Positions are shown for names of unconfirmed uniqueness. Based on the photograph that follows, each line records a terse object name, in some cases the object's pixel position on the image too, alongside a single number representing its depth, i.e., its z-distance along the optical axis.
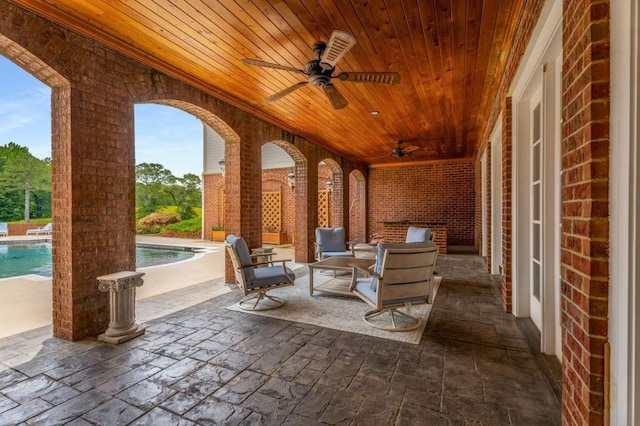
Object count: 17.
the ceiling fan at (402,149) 7.08
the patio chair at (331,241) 5.63
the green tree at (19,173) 15.35
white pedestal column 2.66
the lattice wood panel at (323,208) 10.85
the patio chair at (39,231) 13.73
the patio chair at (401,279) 2.80
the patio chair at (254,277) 3.36
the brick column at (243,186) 4.72
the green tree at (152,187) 16.66
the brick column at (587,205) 1.07
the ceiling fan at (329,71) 2.46
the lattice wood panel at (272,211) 11.65
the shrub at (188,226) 13.86
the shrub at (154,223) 15.10
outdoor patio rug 2.85
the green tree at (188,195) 16.55
